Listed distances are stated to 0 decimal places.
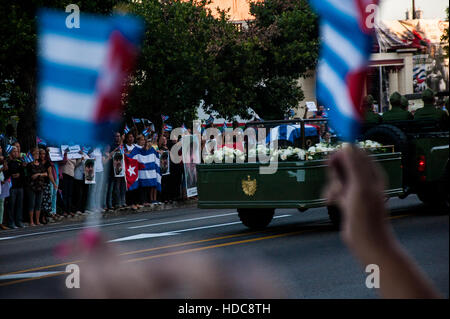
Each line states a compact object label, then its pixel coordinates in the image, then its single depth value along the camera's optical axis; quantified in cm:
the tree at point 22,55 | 2017
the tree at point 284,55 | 3712
